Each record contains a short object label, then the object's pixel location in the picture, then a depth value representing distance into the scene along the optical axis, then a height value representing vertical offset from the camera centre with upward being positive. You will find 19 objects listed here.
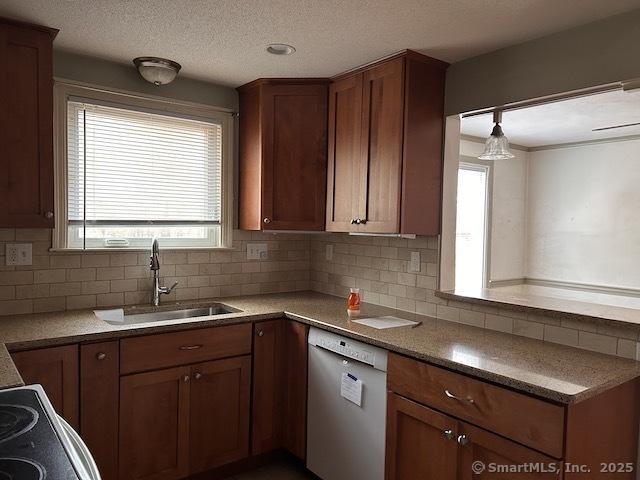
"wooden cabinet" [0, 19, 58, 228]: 2.15 +0.42
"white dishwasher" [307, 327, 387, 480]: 2.15 -0.89
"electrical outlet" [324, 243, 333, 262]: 3.43 -0.20
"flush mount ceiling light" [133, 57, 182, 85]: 2.63 +0.84
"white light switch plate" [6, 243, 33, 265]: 2.48 -0.18
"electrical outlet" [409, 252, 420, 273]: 2.80 -0.21
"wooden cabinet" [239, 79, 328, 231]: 2.97 +0.43
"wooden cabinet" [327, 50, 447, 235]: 2.50 +0.43
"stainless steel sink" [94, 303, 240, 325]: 2.67 -0.55
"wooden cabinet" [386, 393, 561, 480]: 1.62 -0.82
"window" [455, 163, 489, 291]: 4.43 +0.02
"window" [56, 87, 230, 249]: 2.68 +0.28
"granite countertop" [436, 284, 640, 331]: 1.98 -0.36
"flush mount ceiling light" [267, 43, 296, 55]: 2.38 +0.87
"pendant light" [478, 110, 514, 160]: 2.75 +0.47
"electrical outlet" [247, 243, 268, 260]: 3.32 -0.20
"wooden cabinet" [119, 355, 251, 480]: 2.29 -0.99
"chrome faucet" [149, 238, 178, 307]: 2.81 -0.31
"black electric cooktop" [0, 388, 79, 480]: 0.94 -0.49
